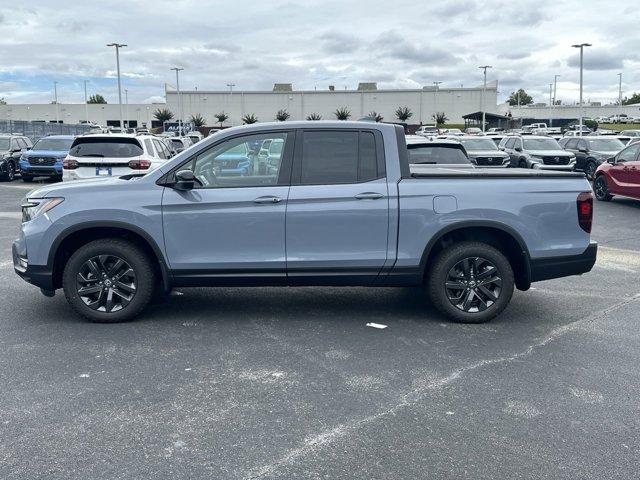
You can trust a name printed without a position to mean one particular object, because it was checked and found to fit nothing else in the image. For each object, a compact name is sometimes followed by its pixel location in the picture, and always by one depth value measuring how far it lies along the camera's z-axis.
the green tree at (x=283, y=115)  81.03
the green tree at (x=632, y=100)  156.69
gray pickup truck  5.77
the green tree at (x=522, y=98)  160.65
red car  14.89
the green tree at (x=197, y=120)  87.69
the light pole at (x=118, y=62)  50.56
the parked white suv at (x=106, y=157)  13.09
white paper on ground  5.97
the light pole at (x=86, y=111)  100.81
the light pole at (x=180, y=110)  64.38
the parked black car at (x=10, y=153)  22.23
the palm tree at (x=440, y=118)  87.69
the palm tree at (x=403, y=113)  86.00
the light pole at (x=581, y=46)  47.72
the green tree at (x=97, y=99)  142.68
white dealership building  89.06
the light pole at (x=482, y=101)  65.16
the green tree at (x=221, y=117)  87.56
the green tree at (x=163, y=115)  88.06
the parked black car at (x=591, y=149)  22.16
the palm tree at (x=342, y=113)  78.24
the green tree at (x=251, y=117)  83.81
